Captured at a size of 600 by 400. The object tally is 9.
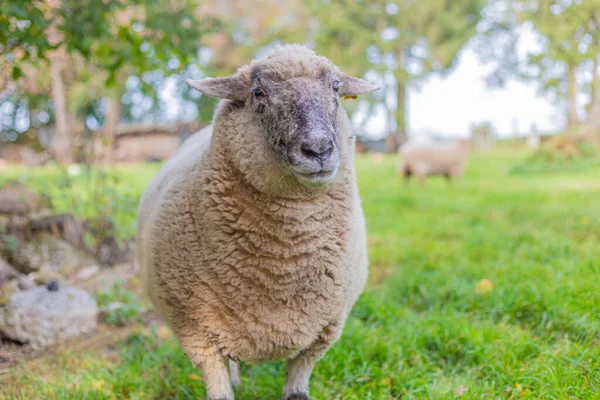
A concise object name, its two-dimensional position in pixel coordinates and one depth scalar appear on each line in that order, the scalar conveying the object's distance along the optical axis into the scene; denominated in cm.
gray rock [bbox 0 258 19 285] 366
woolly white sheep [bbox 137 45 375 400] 204
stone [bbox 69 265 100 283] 417
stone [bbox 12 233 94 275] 416
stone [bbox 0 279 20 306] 340
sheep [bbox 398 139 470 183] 963
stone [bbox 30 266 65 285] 368
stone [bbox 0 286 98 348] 307
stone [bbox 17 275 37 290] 357
